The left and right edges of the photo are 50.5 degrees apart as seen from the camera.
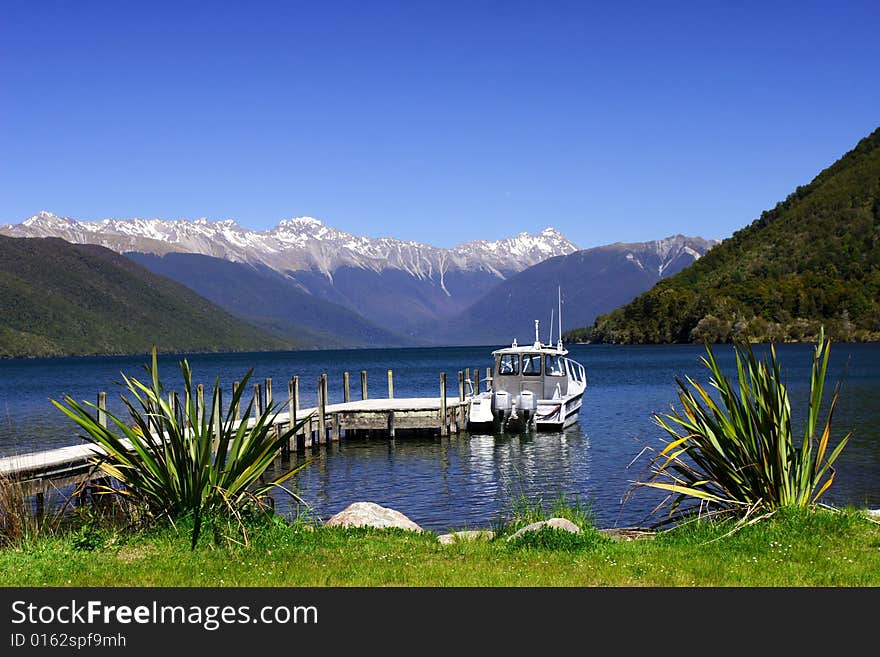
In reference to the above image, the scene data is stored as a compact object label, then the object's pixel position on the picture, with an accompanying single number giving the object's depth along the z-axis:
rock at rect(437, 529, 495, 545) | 12.42
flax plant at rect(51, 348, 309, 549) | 11.65
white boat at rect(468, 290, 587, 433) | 37.00
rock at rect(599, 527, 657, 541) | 12.61
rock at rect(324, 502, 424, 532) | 13.47
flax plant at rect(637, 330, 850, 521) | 12.08
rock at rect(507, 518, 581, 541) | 11.65
